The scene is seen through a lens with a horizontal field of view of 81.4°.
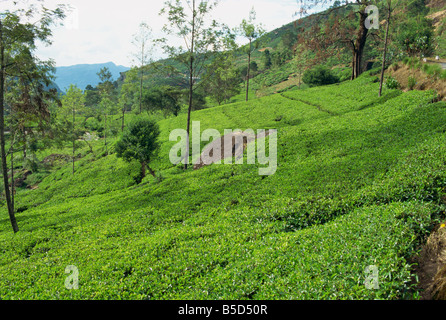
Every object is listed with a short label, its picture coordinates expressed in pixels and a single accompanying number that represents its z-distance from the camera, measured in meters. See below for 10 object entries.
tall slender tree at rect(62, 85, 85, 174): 36.28
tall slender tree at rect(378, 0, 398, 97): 23.98
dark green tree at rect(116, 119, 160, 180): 23.50
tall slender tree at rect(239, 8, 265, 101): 46.62
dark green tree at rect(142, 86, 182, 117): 58.56
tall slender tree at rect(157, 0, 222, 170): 21.38
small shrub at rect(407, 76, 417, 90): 25.17
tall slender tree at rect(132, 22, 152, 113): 46.97
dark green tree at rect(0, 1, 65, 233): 14.27
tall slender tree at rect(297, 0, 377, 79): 33.81
